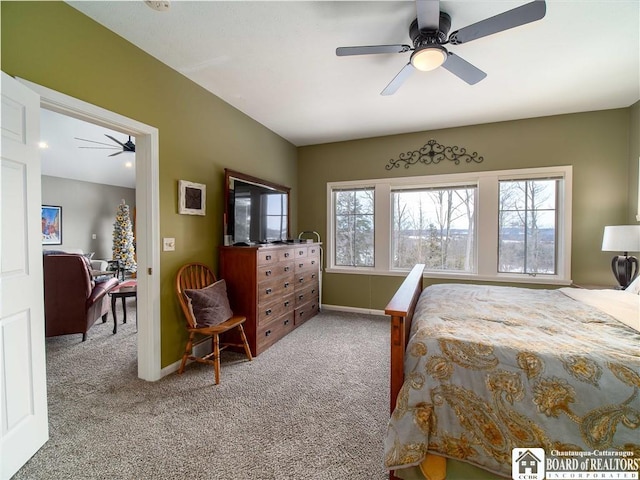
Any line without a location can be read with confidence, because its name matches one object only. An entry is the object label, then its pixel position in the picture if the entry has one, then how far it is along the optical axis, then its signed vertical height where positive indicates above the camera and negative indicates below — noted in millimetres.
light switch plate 2477 -86
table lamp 2664 -122
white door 1433 -282
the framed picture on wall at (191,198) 2617 +358
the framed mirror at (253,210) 3104 +301
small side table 3557 -753
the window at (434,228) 3971 +94
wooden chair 2449 -819
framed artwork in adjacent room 6379 +223
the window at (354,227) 4491 +121
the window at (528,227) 3611 +99
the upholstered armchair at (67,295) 3098 -676
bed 1144 -693
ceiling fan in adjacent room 4350 +1366
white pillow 2379 -459
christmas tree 6805 -134
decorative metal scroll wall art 3860 +1118
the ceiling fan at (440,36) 1517 +1204
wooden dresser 2910 -592
